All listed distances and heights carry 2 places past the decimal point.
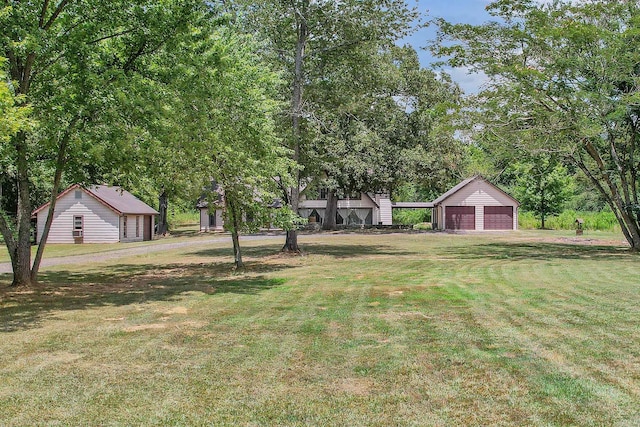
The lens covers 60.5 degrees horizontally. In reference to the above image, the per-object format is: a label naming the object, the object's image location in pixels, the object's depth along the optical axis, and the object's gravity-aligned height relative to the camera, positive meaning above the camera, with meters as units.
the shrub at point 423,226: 58.26 -1.21
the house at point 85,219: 37.00 +0.10
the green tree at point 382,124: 25.22 +5.47
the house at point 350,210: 60.03 +0.75
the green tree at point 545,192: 54.56 +2.20
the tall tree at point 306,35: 23.70 +8.13
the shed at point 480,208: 52.75 +0.60
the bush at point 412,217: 67.50 -0.19
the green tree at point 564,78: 20.98 +5.41
